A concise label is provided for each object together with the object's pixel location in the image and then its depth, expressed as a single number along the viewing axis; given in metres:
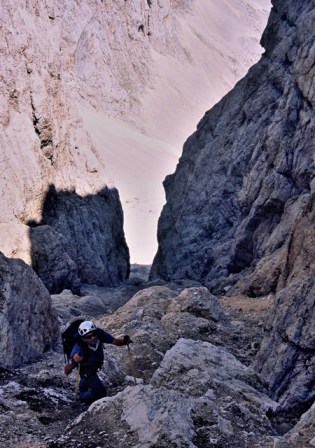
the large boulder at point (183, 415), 8.17
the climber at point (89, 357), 10.13
